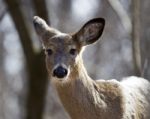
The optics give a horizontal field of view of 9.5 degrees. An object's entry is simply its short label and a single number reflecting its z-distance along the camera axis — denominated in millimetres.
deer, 10539
